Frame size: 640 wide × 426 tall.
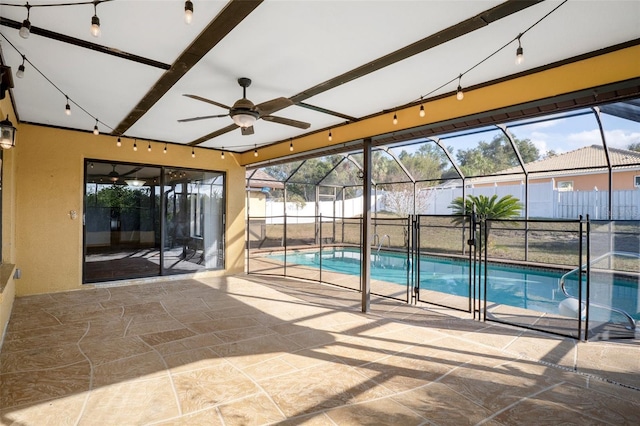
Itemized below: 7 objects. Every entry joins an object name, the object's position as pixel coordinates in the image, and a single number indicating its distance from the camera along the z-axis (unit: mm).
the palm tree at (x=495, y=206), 8633
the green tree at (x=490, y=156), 9430
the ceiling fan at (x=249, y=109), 3114
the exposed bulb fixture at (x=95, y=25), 1969
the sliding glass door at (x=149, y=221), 5852
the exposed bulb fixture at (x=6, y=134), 3158
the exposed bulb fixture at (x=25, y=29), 2047
